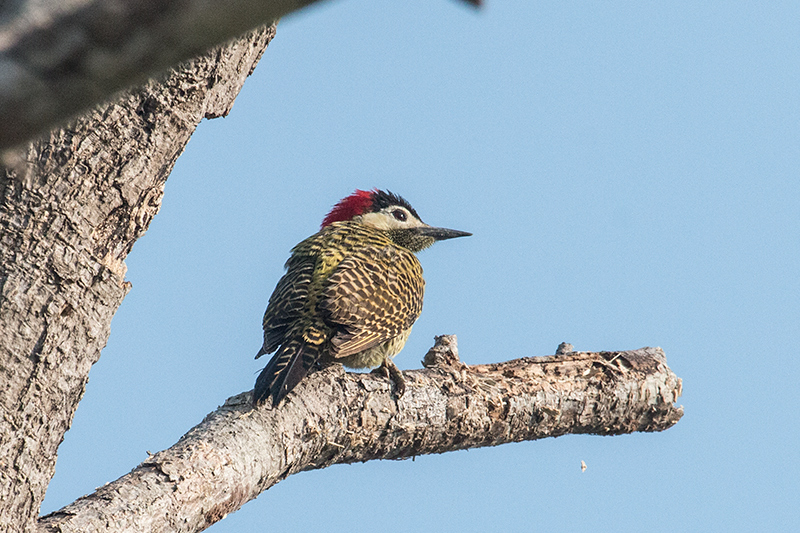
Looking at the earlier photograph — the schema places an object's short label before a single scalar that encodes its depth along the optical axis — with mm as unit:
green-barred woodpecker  9352
